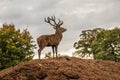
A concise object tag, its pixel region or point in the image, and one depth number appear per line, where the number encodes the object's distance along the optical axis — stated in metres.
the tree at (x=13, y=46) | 46.34
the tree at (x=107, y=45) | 59.16
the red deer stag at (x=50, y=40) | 22.66
